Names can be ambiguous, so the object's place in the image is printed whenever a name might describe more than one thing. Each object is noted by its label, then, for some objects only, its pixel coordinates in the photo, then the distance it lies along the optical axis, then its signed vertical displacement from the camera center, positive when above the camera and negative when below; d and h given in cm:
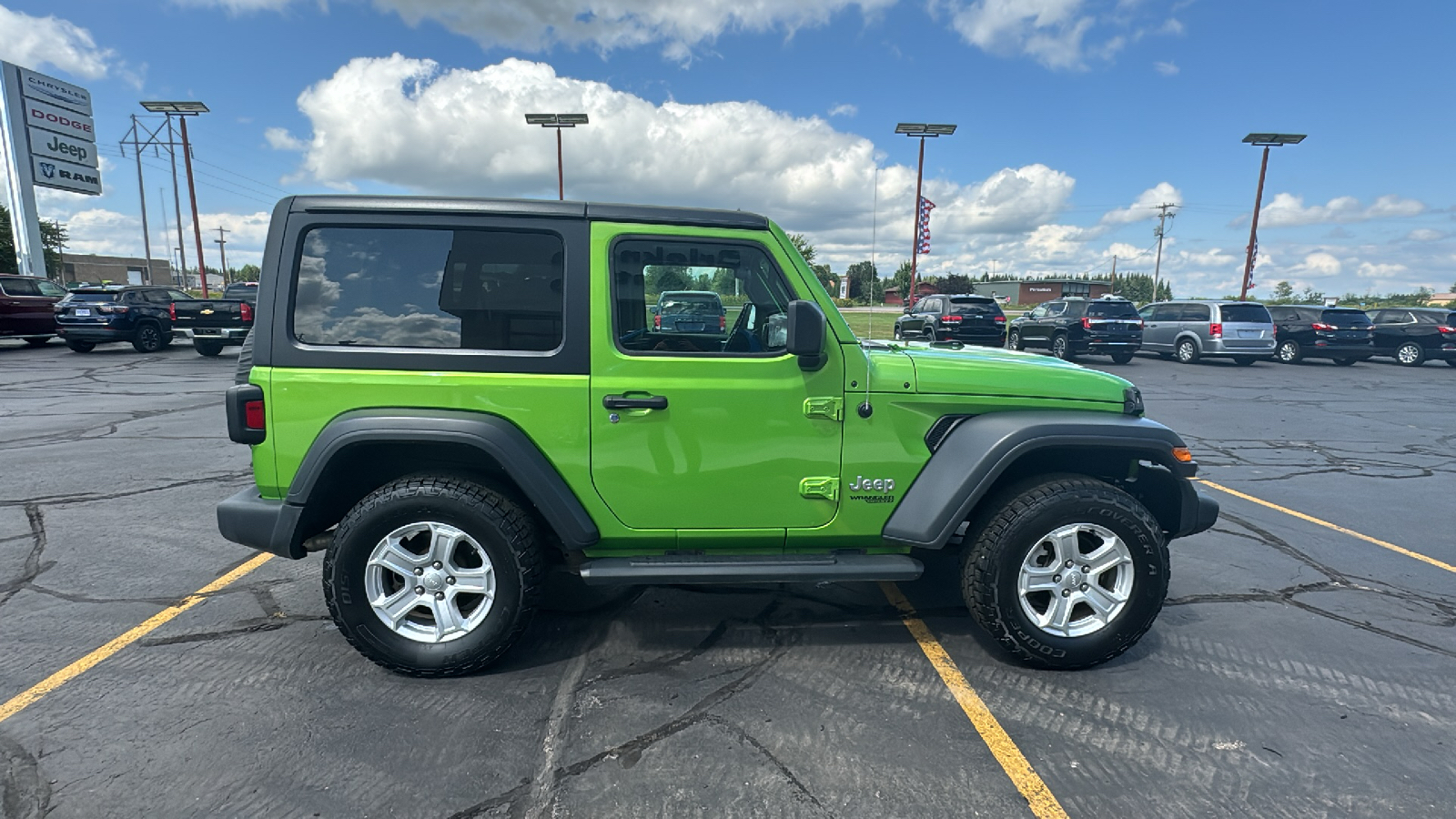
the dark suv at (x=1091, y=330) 1808 -53
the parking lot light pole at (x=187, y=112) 3156 +792
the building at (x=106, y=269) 7657 +210
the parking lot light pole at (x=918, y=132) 3131 +771
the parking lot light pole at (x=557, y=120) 2822 +708
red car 1741 -53
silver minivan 1831 -50
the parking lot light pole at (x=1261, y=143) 3147 +759
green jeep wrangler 295 -58
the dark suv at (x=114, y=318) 1664 -73
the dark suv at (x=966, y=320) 1806 -34
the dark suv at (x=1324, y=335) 1930 -53
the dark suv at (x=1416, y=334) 1928 -47
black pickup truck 1672 -70
